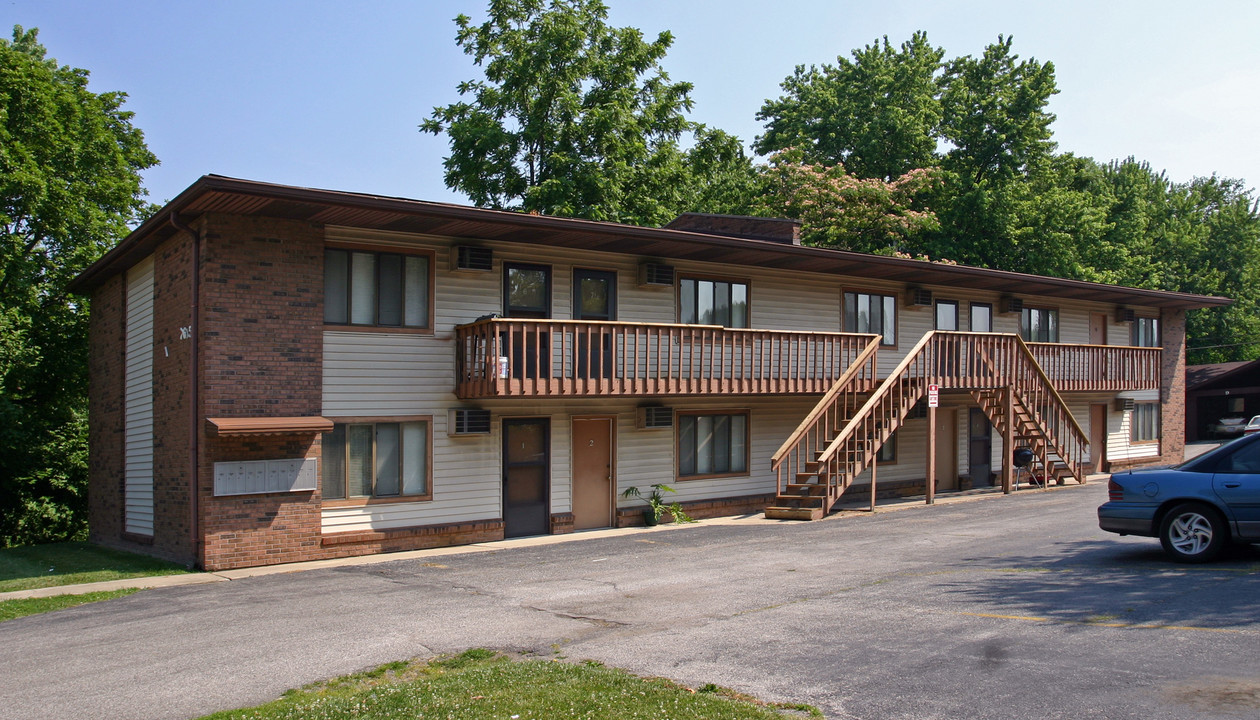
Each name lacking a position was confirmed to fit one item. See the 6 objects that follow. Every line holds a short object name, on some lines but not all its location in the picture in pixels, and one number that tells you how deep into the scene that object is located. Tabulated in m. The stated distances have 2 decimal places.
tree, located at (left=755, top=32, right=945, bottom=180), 43.19
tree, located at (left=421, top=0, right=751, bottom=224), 32.78
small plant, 18.70
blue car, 11.00
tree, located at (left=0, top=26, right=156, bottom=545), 26.05
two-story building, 14.52
